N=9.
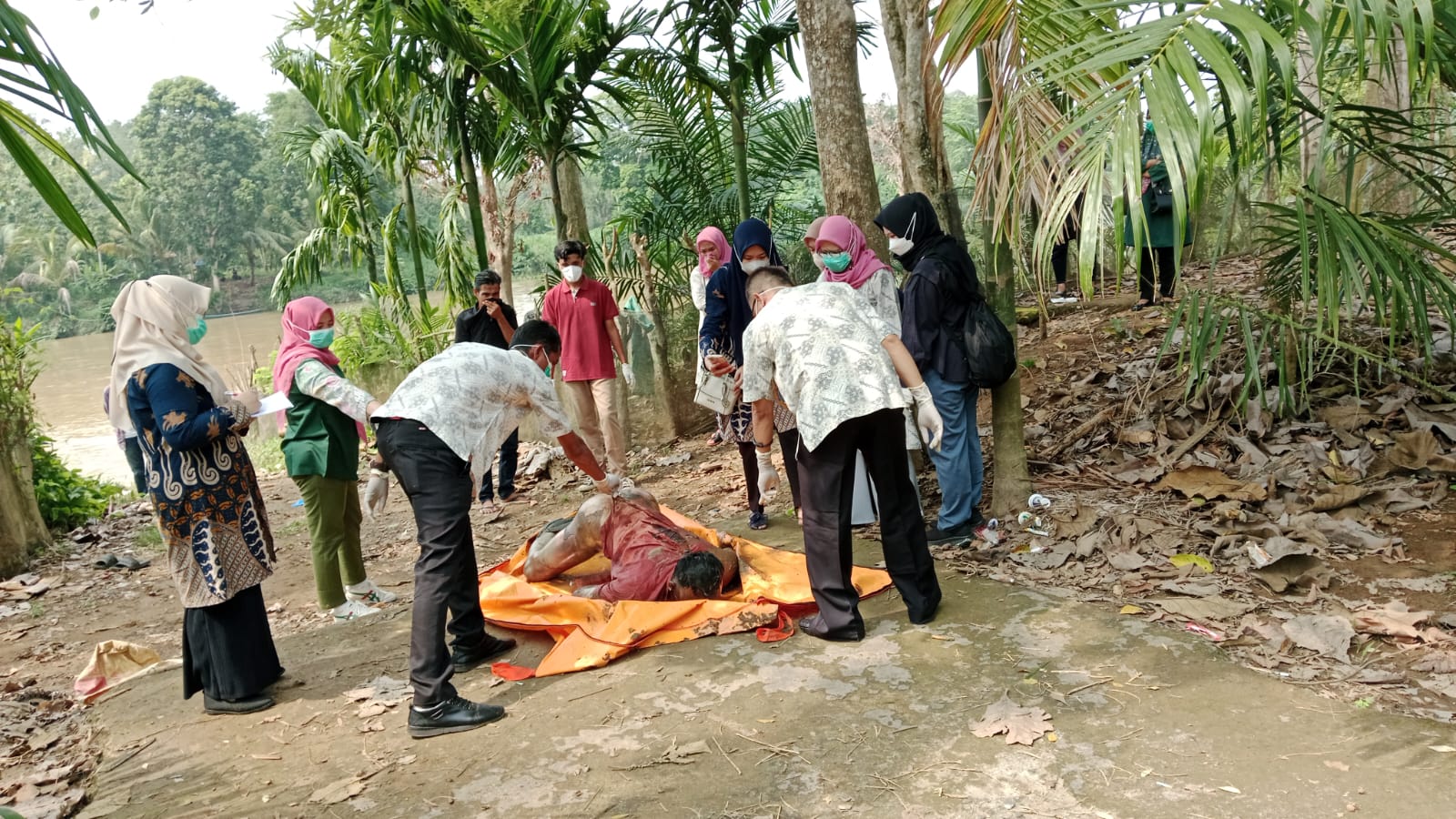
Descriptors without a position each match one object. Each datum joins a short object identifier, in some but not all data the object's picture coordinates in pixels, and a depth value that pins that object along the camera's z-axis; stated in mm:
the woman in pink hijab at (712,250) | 5910
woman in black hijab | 4703
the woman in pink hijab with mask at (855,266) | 4590
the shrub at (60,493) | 7762
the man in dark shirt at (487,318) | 6848
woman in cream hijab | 3725
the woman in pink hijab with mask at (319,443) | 4484
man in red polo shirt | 6984
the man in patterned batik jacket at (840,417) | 3799
